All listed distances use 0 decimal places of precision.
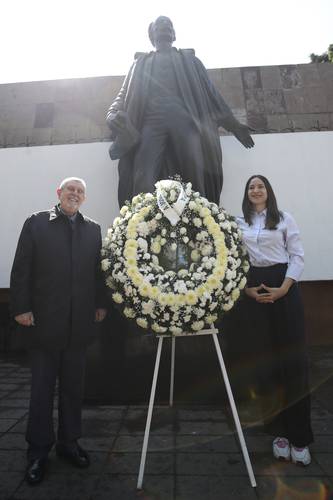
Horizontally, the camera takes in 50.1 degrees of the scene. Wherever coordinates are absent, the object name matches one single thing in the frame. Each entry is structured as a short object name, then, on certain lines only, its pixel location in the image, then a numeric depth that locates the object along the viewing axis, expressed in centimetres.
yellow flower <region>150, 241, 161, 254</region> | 196
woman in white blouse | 202
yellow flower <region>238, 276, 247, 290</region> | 196
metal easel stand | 173
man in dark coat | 195
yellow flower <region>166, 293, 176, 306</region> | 178
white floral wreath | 182
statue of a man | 325
